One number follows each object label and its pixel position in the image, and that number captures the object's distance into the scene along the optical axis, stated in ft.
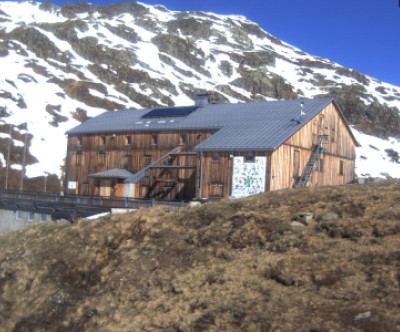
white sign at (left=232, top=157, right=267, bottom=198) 107.45
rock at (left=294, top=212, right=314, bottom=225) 53.07
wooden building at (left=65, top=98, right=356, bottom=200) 110.63
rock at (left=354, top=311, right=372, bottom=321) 33.86
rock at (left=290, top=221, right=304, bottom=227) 52.81
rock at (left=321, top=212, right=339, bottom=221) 52.58
